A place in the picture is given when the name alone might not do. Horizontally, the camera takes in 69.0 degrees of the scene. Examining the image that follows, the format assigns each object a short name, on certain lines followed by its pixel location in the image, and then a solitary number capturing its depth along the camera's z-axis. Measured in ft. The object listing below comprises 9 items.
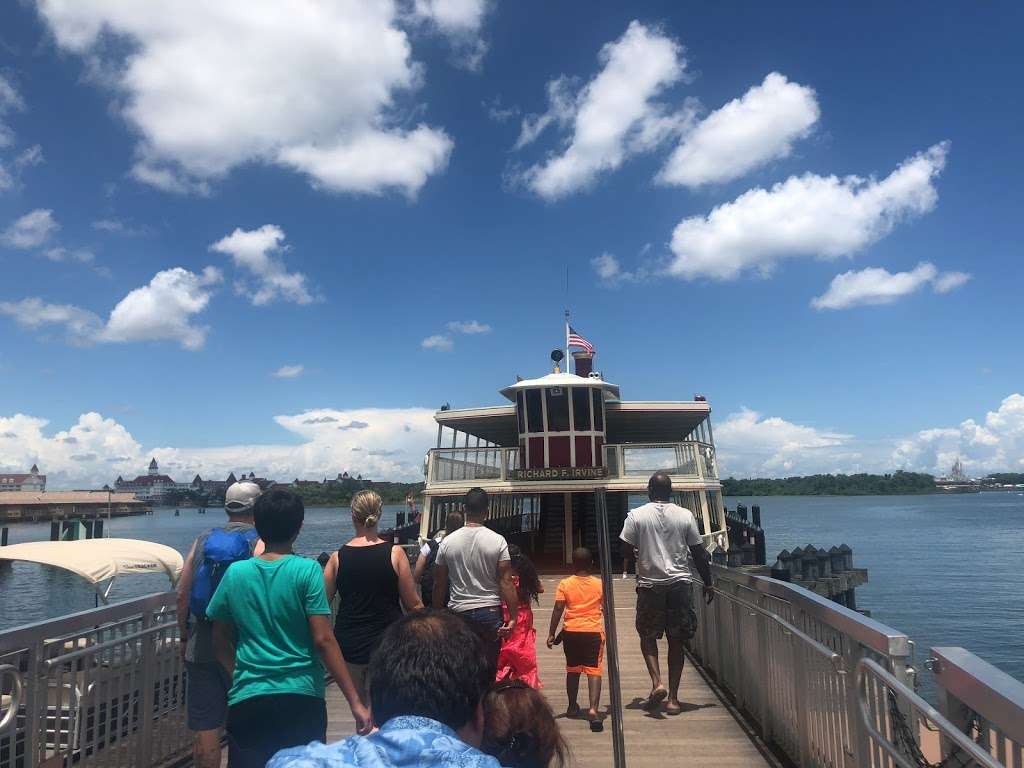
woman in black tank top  13.37
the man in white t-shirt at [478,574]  15.78
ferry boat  53.67
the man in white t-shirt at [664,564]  18.69
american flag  69.15
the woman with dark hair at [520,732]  7.22
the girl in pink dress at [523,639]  16.94
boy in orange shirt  18.89
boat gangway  8.16
